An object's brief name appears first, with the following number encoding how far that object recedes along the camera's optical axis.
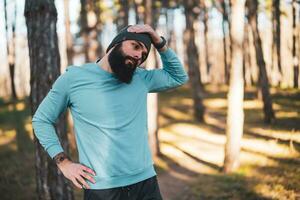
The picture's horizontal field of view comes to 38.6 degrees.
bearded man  3.05
